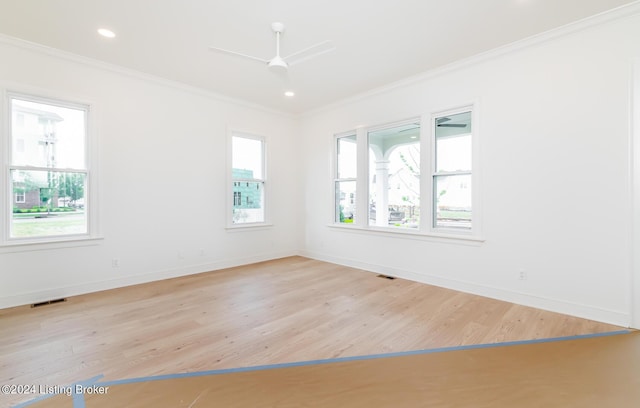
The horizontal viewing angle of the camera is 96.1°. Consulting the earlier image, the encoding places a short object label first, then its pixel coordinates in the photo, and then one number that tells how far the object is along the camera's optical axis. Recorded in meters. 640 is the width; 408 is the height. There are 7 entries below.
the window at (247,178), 5.39
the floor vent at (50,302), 3.33
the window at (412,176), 3.98
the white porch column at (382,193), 5.00
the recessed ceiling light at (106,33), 3.12
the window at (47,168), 3.40
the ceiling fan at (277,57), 2.97
